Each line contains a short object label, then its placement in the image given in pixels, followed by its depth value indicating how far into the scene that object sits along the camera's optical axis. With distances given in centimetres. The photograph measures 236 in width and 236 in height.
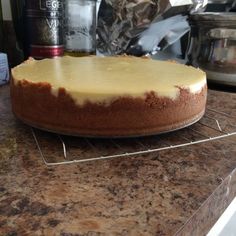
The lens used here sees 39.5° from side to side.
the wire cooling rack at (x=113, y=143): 42
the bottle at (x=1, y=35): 94
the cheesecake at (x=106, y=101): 43
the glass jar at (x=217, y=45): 77
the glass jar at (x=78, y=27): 89
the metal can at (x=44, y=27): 77
